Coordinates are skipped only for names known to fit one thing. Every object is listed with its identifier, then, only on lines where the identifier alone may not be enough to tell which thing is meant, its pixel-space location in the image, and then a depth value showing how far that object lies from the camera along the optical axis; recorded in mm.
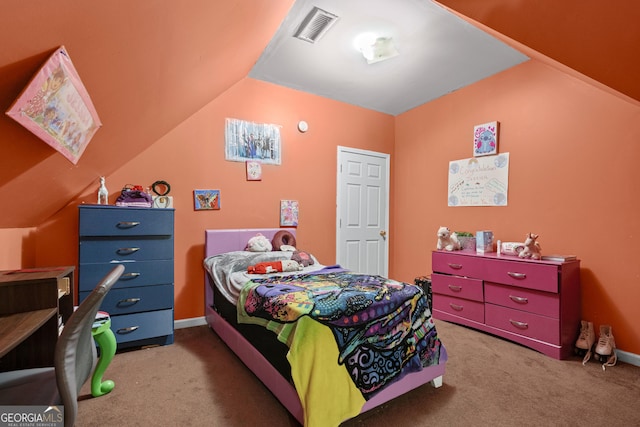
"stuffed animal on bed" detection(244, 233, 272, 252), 3172
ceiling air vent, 2318
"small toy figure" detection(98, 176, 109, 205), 2594
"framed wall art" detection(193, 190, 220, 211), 3154
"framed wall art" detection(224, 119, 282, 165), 3350
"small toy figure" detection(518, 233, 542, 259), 2688
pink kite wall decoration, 893
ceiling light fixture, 2631
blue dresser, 2326
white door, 4141
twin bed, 1476
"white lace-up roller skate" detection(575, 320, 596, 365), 2426
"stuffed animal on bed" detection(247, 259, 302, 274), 2525
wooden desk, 1216
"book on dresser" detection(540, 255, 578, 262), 2557
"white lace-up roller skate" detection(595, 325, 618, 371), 2344
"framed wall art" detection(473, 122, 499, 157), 3287
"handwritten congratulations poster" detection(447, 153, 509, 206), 3238
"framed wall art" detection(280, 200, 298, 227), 3664
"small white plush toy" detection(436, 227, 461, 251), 3375
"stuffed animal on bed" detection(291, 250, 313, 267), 2867
